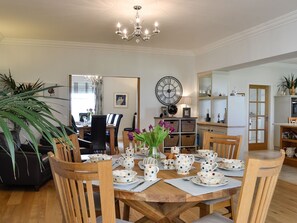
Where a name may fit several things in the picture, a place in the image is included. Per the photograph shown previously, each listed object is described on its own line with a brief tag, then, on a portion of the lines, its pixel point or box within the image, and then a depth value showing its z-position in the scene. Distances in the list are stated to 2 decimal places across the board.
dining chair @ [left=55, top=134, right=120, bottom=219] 2.12
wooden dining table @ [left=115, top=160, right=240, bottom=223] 1.55
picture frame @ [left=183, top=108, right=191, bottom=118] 6.68
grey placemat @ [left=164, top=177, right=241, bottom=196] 1.61
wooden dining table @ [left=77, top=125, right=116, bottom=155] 6.52
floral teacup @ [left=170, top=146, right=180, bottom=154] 2.54
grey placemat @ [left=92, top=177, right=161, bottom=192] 1.62
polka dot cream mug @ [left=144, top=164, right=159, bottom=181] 1.82
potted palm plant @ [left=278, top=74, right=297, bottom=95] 7.86
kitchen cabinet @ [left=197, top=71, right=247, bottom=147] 5.99
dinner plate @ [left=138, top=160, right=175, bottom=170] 2.19
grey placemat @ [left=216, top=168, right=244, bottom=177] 1.98
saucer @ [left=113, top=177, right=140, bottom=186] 1.69
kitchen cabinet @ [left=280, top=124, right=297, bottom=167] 5.63
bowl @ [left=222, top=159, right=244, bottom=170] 2.13
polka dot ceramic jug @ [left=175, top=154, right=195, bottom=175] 2.02
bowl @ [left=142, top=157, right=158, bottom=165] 2.09
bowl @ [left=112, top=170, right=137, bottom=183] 1.71
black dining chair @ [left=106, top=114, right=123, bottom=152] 7.20
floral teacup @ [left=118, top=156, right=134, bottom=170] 2.08
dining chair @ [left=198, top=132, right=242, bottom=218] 2.23
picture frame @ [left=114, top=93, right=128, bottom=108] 10.42
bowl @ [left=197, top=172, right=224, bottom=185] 1.70
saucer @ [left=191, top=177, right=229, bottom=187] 1.69
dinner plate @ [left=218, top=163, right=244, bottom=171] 2.12
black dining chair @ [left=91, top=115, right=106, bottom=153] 6.03
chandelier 3.73
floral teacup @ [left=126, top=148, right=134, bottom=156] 2.54
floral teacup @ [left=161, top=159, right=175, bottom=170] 2.19
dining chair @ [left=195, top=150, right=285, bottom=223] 1.32
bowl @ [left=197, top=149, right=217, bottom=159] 2.39
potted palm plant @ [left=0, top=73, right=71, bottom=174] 0.82
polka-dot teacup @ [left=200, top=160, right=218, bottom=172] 1.89
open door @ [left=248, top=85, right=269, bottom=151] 7.84
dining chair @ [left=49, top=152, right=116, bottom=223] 1.25
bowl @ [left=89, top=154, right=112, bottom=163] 2.27
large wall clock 6.83
